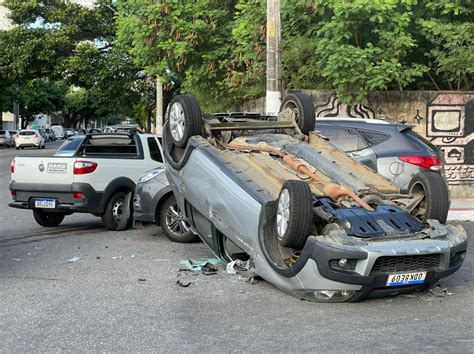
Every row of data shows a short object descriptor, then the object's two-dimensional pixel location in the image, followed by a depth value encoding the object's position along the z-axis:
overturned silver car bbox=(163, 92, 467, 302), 5.33
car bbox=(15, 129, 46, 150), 46.22
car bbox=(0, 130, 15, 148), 48.28
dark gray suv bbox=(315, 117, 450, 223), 9.41
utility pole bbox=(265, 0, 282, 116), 12.40
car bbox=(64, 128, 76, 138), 84.89
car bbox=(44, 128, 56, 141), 67.77
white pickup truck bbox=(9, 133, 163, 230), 9.76
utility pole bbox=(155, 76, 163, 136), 24.94
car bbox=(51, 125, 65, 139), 77.03
